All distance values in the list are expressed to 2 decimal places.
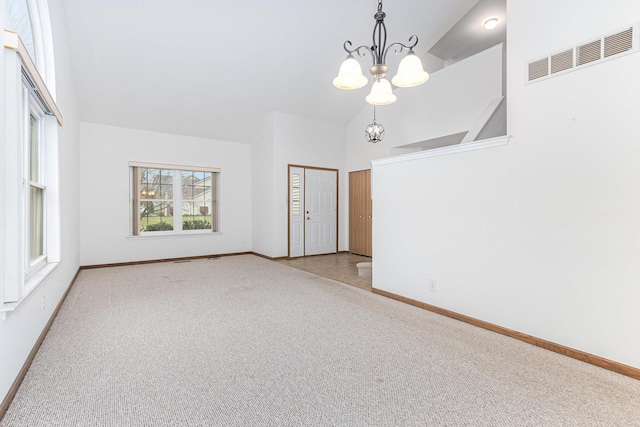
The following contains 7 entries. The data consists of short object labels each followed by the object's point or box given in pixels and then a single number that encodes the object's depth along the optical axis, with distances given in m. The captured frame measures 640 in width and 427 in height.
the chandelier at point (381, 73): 2.47
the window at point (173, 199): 6.14
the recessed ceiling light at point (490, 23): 5.38
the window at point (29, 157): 1.76
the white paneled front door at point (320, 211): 6.96
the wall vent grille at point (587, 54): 2.11
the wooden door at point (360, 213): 6.94
